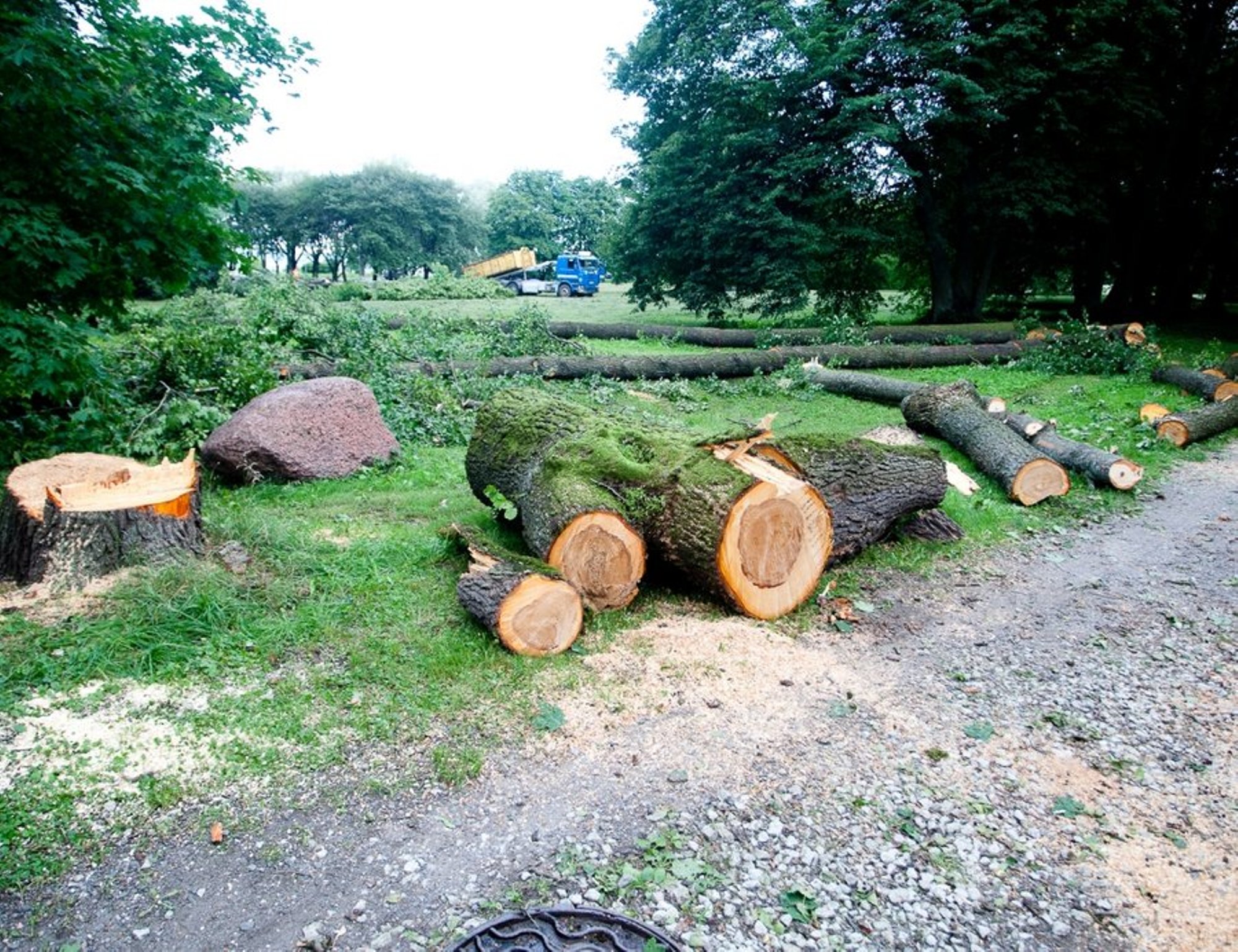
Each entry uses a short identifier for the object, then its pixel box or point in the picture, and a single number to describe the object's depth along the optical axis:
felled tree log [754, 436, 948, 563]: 5.05
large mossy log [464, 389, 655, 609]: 4.29
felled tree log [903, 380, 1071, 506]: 6.64
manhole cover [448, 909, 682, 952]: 2.26
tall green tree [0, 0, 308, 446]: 4.98
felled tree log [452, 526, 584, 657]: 3.92
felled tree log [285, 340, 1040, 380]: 10.95
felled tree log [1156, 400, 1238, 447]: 8.26
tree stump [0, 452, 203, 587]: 4.27
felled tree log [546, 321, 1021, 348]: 15.23
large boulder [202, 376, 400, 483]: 6.89
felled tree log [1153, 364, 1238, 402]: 9.77
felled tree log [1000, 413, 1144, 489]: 6.70
